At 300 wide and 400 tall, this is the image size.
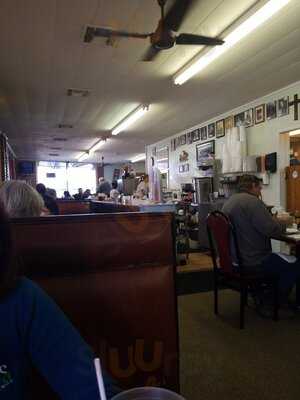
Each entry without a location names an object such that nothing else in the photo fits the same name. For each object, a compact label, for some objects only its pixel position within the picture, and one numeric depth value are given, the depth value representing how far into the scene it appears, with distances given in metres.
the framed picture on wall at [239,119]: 6.71
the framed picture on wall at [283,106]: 5.50
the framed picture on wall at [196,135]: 8.61
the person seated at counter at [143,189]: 6.17
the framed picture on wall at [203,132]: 8.22
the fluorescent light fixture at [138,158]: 15.12
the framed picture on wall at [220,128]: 7.43
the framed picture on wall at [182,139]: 9.47
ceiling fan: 2.67
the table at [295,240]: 3.07
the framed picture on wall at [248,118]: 6.45
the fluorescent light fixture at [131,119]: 6.68
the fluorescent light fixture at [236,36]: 2.90
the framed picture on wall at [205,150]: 7.83
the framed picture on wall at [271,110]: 5.80
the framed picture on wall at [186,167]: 9.31
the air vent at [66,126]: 8.30
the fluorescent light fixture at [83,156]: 13.80
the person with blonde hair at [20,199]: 2.12
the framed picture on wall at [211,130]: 7.79
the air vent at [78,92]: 5.49
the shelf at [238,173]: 6.28
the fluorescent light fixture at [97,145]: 10.72
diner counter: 4.10
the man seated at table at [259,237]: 3.23
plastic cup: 0.70
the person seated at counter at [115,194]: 7.15
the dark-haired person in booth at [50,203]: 5.41
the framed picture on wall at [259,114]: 6.10
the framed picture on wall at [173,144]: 10.16
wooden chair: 3.16
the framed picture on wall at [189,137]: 9.02
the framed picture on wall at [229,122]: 7.07
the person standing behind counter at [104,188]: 9.64
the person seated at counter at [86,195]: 10.94
